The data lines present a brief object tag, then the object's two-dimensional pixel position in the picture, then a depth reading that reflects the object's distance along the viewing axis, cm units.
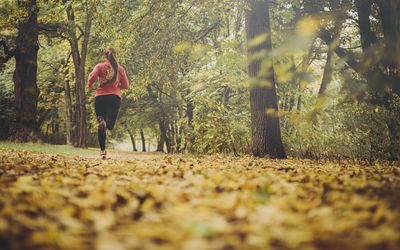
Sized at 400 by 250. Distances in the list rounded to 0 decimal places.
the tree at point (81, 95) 1664
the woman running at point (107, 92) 684
